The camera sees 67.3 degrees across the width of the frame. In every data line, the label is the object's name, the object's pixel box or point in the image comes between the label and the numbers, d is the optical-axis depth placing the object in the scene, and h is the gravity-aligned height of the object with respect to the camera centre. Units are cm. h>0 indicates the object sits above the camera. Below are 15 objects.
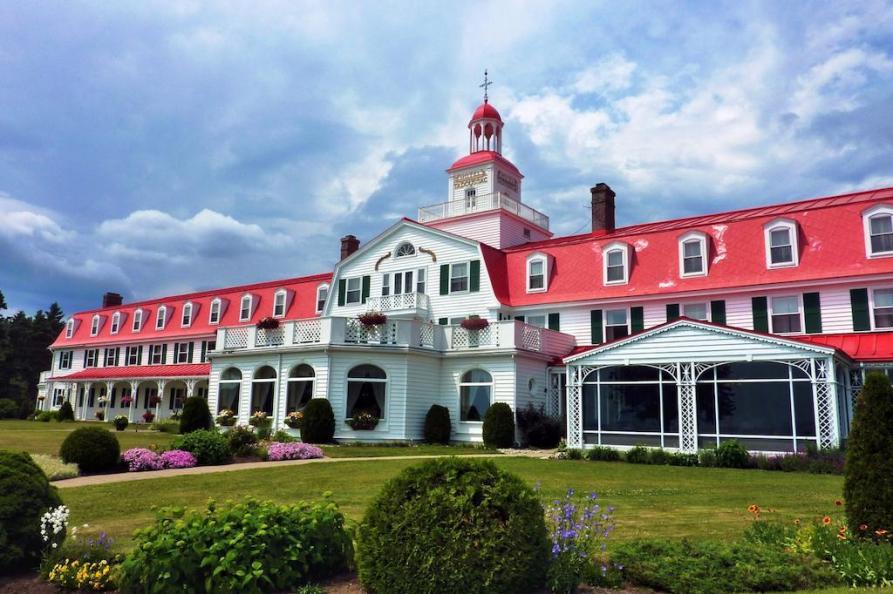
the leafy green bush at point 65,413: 4569 -46
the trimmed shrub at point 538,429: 2481 -58
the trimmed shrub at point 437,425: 2559 -51
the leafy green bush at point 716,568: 606 -141
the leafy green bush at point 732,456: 1831 -108
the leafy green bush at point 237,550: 560 -122
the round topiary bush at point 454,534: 547 -101
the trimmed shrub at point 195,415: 2720 -28
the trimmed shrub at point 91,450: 1580 -102
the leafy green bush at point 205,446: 1747 -98
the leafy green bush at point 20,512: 660 -105
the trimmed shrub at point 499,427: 2408 -51
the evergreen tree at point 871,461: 684 -44
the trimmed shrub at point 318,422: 2424 -44
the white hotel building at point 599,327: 2095 +326
